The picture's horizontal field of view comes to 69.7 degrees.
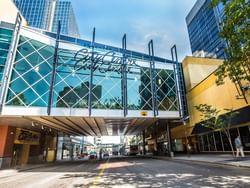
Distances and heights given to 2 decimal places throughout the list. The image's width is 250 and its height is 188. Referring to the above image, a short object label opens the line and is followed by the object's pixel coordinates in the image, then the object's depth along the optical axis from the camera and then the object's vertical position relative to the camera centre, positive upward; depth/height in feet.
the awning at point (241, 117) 51.92 +8.24
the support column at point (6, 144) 64.28 +1.83
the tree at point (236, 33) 22.98 +16.24
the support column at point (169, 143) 85.20 +1.66
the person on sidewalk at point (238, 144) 47.40 +0.30
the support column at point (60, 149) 169.07 -0.37
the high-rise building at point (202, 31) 228.22 +160.12
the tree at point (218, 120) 48.80 +7.21
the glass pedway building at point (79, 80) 63.98 +27.53
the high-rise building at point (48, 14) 333.21 +249.38
